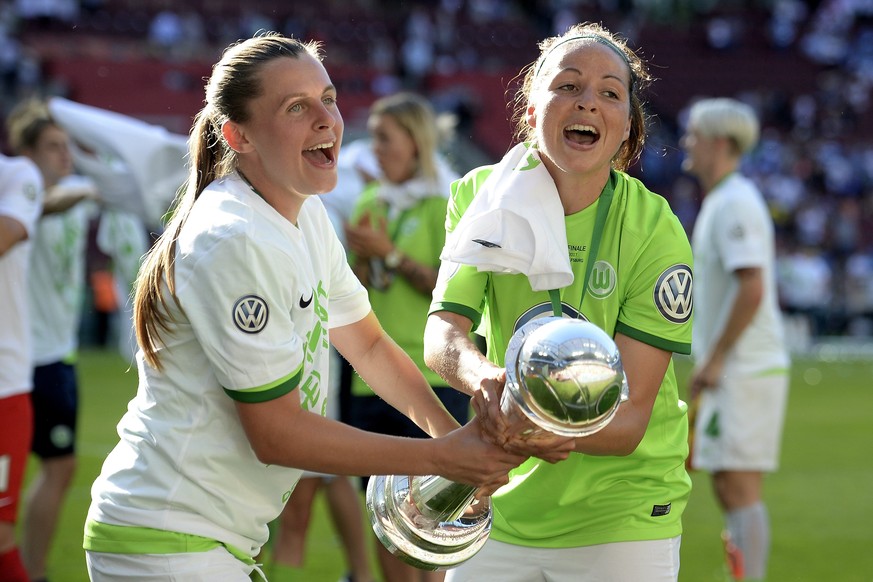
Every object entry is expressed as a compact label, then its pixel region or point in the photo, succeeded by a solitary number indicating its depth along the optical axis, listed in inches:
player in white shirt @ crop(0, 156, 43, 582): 190.5
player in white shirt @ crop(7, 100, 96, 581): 250.5
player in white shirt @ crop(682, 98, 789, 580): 247.0
